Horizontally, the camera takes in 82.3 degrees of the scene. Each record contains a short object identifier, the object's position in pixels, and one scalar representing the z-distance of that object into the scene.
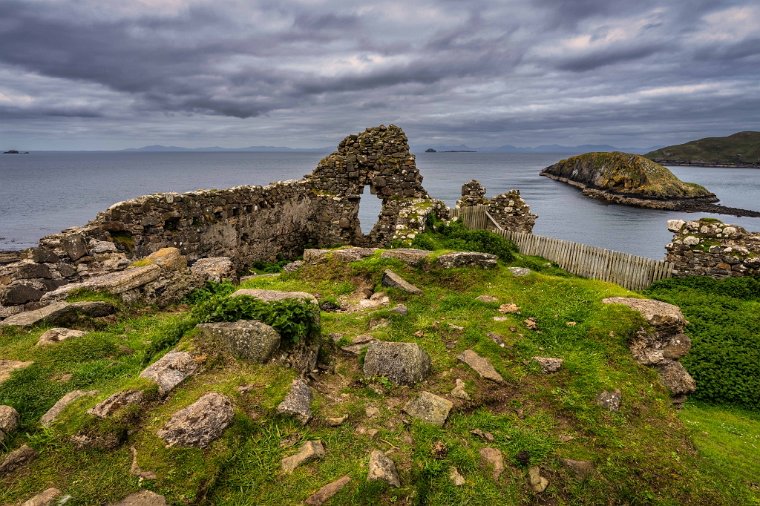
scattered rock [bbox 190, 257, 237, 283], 12.66
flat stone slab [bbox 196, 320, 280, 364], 6.34
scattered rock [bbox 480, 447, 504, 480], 5.43
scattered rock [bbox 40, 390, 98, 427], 5.29
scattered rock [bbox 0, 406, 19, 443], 5.05
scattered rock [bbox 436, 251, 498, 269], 11.84
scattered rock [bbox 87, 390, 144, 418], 5.19
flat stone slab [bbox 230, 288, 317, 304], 7.54
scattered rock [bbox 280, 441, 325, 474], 5.07
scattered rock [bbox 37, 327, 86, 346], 7.45
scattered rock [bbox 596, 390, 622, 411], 6.68
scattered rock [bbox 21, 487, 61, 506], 4.22
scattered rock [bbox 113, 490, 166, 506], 4.34
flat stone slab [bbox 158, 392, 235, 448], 4.98
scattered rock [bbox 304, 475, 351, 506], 4.64
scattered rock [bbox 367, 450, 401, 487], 4.94
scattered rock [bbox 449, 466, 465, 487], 5.16
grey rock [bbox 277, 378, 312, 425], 5.70
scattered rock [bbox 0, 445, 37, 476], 4.63
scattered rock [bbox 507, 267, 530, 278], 11.37
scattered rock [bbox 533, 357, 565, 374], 7.54
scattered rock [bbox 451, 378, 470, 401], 6.73
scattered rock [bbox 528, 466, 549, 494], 5.31
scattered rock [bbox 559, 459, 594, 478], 5.52
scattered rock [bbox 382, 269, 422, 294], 10.91
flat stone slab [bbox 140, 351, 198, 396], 5.70
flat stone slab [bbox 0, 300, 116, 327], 8.25
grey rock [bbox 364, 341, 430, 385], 7.03
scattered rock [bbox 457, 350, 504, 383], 7.26
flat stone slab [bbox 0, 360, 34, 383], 6.28
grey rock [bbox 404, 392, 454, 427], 6.16
